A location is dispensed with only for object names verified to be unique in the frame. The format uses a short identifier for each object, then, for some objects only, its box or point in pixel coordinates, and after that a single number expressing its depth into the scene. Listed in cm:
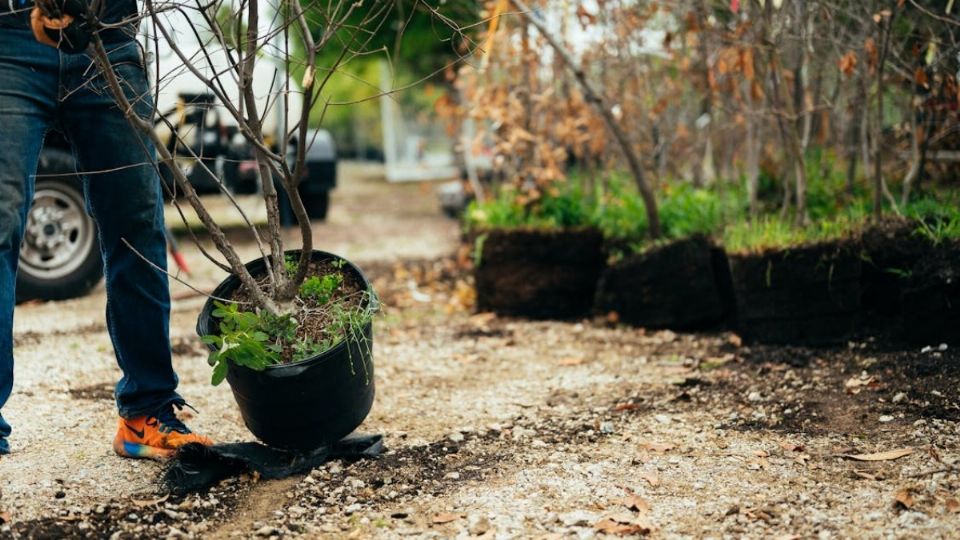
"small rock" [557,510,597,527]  229
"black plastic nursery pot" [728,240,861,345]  376
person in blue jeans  244
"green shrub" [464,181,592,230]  505
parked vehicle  540
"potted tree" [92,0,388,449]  247
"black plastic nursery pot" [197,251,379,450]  255
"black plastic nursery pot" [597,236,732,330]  435
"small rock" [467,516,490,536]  228
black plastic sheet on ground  258
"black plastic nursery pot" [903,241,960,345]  342
